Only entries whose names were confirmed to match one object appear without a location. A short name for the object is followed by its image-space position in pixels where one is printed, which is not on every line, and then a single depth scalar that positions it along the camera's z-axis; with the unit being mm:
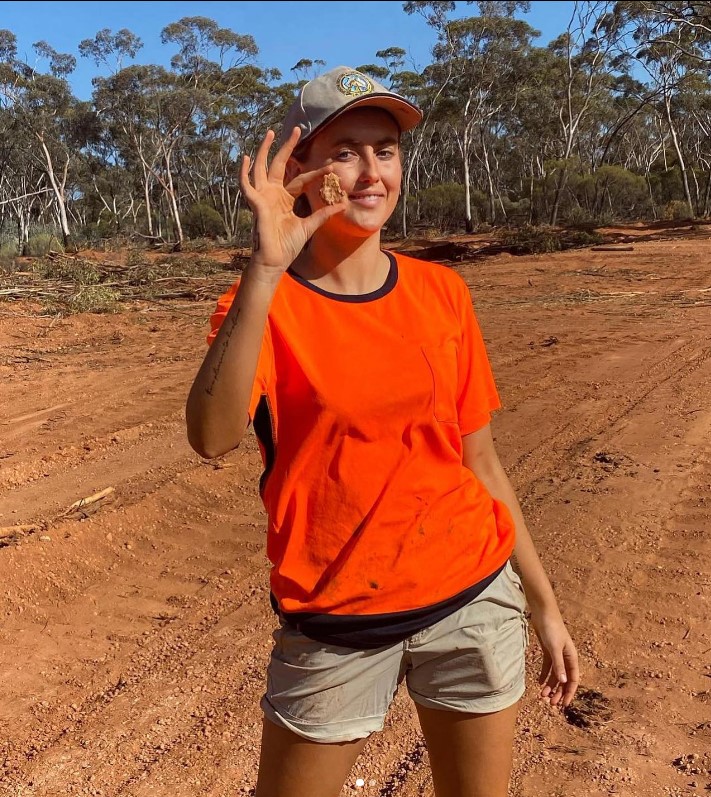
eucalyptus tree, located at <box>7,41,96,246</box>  32594
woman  1292
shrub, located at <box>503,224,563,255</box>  17219
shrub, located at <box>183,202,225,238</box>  43750
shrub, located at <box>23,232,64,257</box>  24984
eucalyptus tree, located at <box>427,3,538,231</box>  29562
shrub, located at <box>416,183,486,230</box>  38375
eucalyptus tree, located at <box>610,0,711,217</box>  25453
